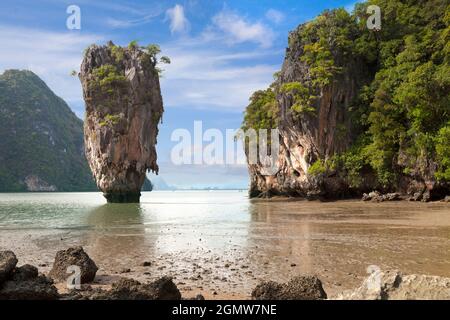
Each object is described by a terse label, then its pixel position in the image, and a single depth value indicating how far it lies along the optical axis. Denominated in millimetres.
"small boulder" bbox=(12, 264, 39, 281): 6523
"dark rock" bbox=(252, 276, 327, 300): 5836
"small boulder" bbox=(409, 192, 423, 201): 31989
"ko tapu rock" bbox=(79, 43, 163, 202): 51000
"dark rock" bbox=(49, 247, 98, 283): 8164
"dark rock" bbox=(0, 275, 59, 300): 5858
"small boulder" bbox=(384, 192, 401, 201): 33344
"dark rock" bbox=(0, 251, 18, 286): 6273
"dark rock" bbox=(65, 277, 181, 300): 5578
